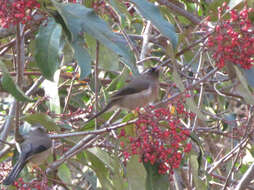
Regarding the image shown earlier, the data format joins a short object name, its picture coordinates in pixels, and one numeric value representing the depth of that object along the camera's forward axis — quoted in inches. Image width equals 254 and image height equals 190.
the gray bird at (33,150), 272.4
